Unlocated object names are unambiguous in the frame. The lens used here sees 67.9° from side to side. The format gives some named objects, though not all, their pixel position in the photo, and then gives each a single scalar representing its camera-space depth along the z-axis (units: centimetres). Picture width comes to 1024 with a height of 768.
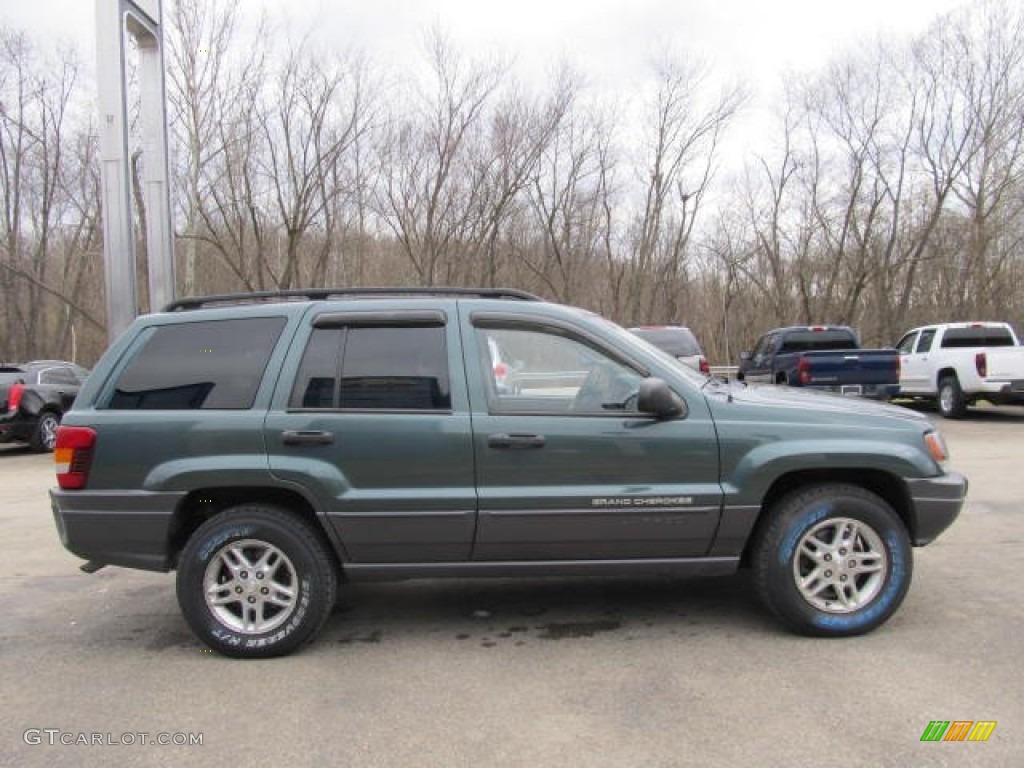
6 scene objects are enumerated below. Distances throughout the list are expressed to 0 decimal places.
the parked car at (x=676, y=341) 1191
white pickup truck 1363
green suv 380
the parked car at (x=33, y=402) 1263
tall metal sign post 1051
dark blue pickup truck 1309
